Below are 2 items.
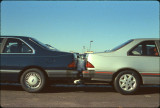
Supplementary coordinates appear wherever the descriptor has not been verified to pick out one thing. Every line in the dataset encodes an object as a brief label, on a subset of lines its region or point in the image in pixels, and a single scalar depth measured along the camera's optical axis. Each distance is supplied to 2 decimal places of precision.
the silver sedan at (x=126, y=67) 5.48
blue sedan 5.57
